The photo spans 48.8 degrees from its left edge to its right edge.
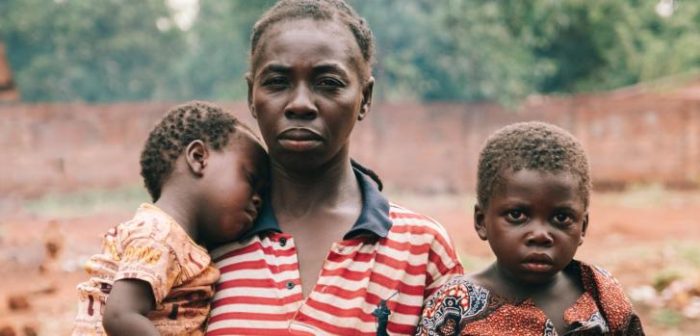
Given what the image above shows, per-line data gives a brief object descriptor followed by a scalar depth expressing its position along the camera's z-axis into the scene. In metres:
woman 2.00
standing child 1.97
